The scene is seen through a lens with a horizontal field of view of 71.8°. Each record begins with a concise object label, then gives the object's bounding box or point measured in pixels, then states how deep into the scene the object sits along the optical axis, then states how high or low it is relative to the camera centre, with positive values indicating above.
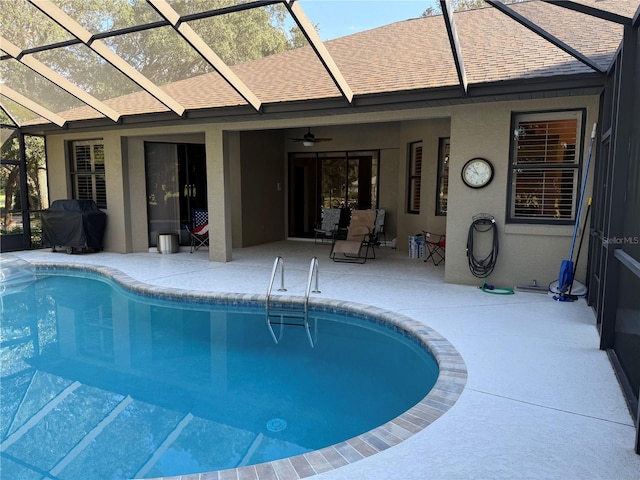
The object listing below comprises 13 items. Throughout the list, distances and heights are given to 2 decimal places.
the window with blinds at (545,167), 6.21 +0.33
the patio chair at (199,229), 10.12 -0.93
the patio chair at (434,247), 8.91 -1.16
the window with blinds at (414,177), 9.88 +0.29
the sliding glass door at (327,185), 11.42 +0.11
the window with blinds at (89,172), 10.28 +0.37
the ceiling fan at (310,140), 9.80 +1.12
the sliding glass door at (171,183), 10.22 +0.12
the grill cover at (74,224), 9.70 -0.82
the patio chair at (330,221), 11.29 -0.81
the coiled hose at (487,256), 6.48 -0.95
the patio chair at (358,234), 8.66 -0.92
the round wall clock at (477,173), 6.45 +0.25
